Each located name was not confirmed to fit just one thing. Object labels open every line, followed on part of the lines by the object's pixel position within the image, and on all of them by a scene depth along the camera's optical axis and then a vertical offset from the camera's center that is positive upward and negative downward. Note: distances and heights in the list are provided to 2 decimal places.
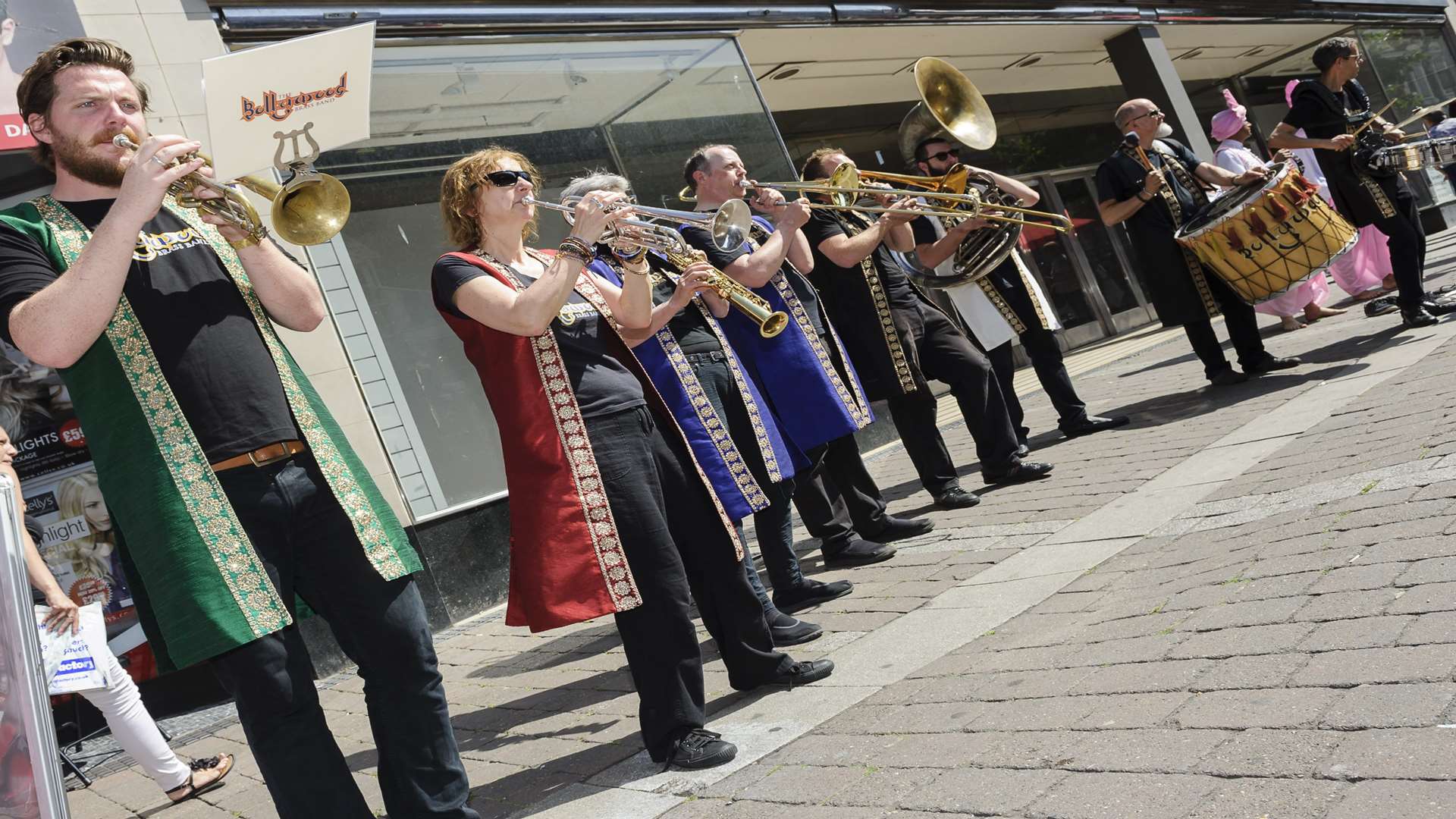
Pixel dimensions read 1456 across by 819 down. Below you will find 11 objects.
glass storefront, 7.40 +2.38
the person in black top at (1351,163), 7.68 +0.27
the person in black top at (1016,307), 6.77 +0.16
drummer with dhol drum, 7.40 +0.25
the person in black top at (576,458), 3.31 +0.15
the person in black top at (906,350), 6.08 +0.16
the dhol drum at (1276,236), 6.85 -0.01
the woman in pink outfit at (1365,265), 10.56 -0.53
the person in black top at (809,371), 4.91 +0.24
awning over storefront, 7.20 +3.26
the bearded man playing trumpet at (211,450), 2.64 +0.46
